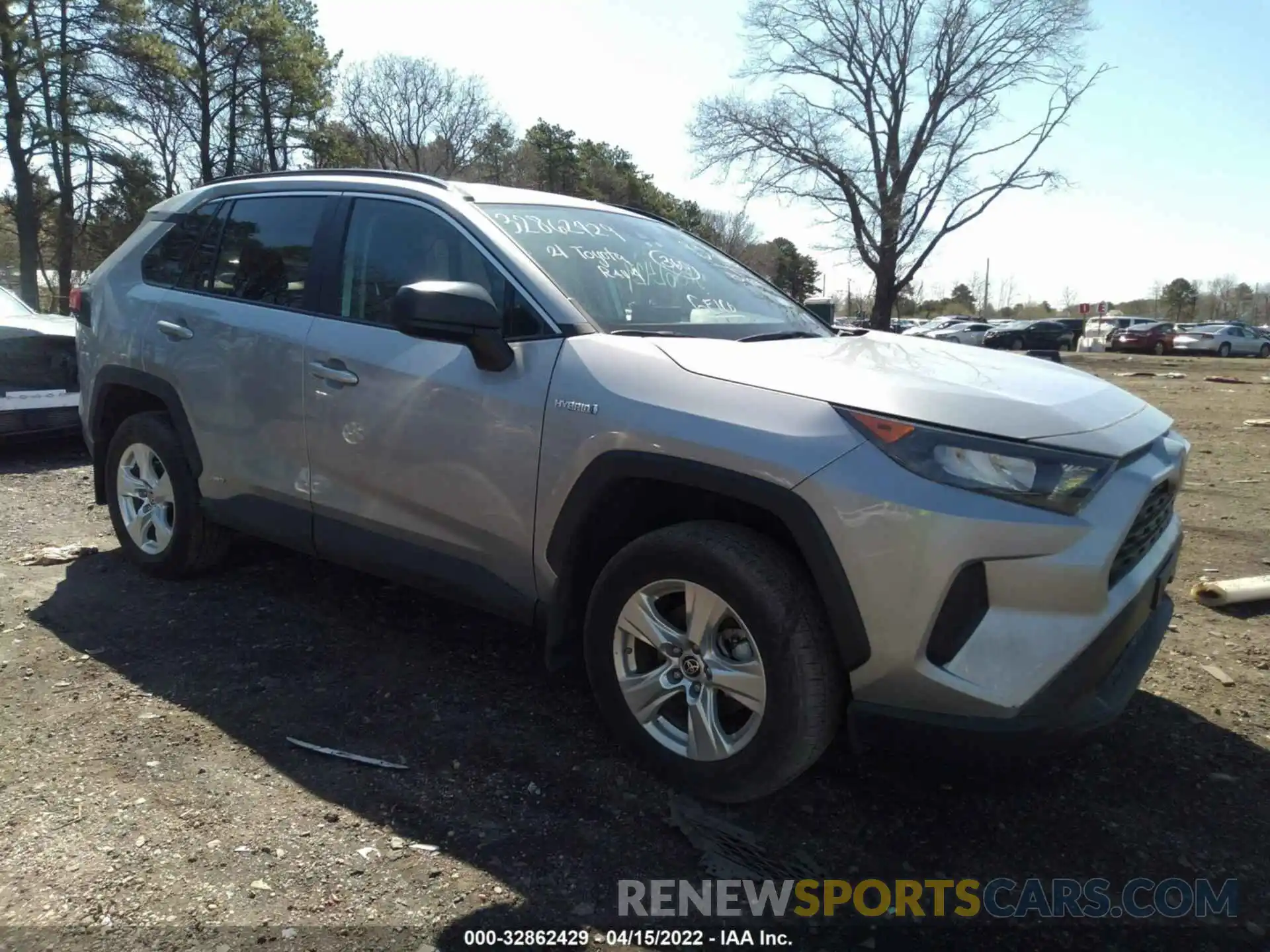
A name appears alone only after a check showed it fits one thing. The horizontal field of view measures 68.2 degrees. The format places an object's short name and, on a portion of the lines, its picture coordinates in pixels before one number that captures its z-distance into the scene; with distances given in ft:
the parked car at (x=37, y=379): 21.97
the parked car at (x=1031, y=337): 128.88
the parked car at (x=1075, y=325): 138.72
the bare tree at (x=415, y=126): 143.23
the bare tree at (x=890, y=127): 105.81
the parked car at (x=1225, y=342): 118.11
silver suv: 7.42
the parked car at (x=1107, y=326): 140.46
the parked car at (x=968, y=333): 139.13
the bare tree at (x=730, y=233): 175.94
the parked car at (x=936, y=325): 150.30
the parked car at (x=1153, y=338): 125.39
